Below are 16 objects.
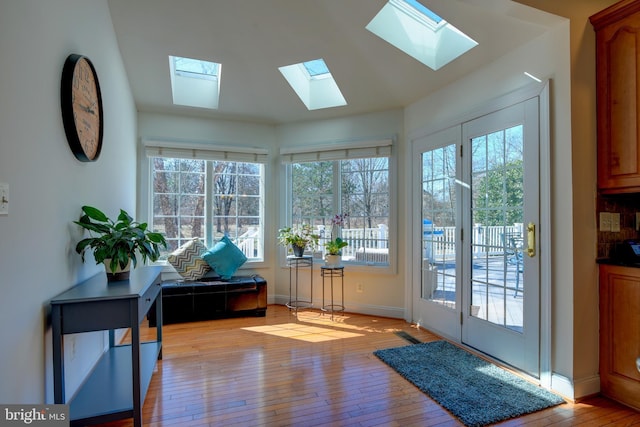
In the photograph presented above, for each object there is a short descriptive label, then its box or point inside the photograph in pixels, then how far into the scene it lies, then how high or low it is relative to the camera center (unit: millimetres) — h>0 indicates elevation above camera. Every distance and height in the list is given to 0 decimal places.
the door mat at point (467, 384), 2069 -1155
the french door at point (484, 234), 2484 -151
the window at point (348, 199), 4164 +233
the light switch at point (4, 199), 1299 +71
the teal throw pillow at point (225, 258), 4164 -494
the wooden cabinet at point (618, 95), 2123 +771
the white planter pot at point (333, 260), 4020 -500
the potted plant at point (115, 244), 2037 -161
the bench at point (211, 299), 3834 -933
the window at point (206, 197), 4309 +259
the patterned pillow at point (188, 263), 4086 -539
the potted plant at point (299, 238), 4168 -255
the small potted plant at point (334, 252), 4020 -409
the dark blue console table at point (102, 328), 1683 -545
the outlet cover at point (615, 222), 2326 -37
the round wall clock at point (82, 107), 1908 +670
